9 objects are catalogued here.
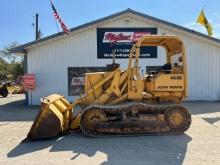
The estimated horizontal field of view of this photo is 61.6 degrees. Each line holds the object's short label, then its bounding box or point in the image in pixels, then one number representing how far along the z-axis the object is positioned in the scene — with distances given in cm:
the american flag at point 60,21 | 982
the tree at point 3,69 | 3725
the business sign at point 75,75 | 1071
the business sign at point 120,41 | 1079
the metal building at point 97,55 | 1063
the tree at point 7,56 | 4084
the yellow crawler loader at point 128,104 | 531
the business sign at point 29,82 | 1027
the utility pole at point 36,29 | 2104
